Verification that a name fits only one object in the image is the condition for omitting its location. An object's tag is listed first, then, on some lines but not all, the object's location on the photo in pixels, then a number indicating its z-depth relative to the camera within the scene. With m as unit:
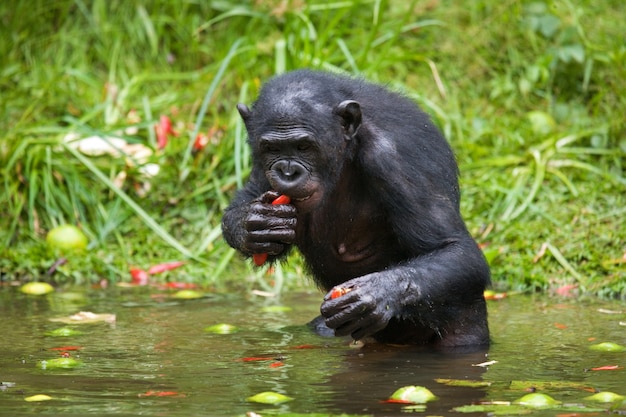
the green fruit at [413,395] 9.95
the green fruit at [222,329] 14.36
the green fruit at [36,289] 17.62
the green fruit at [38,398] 10.07
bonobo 12.54
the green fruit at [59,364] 11.77
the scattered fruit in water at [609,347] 12.73
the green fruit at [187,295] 17.42
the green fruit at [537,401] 9.70
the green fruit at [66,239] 19.73
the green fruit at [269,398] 10.00
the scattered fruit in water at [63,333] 13.99
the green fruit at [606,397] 9.89
